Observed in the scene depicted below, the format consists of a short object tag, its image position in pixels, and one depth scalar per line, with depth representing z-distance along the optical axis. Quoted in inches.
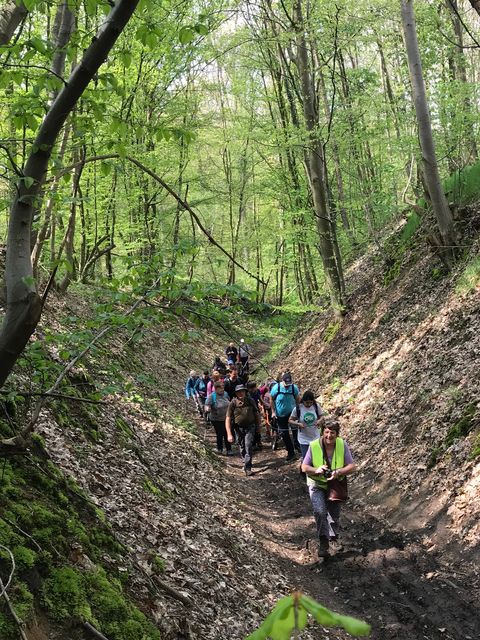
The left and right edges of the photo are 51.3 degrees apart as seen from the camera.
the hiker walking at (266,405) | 516.8
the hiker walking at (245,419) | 412.2
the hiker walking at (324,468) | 268.7
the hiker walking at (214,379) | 483.2
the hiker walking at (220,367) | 606.9
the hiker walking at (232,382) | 528.1
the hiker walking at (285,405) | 437.1
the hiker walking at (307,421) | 364.8
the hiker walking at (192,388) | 585.0
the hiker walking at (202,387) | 571.8
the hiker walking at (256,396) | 474.9
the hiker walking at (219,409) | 469.7
